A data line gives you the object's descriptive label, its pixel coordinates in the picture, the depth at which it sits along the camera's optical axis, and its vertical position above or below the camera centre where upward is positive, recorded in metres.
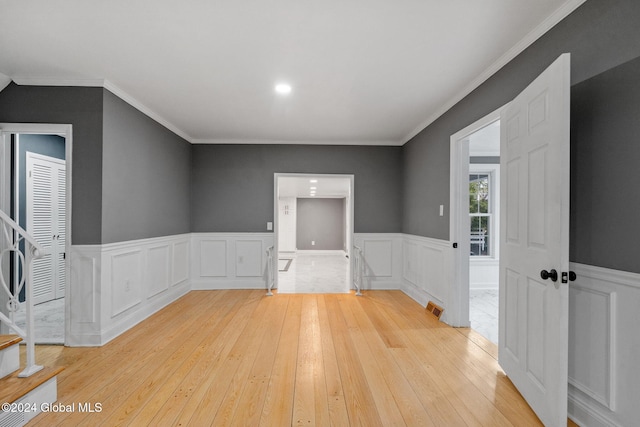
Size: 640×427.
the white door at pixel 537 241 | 1.67 -0.16
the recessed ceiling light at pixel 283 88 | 3.11 +1.28
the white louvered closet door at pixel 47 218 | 4.27 -0.10
